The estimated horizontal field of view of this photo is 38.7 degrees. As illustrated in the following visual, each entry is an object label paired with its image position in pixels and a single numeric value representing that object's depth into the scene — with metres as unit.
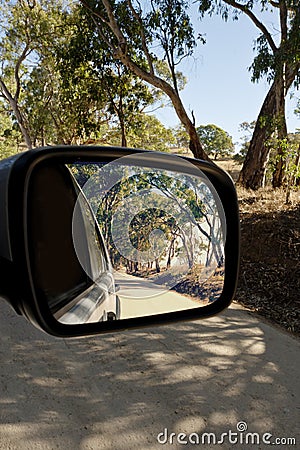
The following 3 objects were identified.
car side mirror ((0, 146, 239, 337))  0.94
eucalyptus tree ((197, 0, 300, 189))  8.92
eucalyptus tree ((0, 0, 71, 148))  19.44
